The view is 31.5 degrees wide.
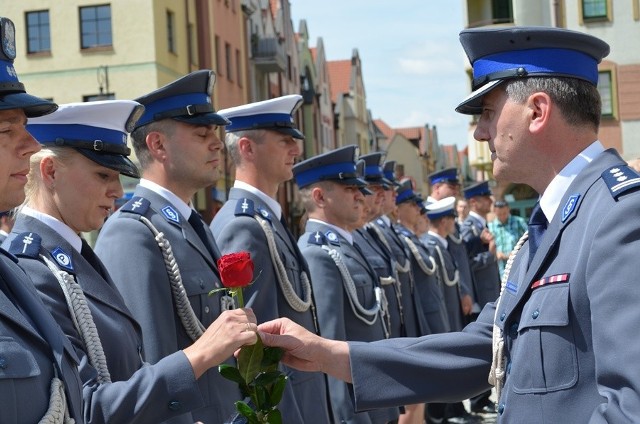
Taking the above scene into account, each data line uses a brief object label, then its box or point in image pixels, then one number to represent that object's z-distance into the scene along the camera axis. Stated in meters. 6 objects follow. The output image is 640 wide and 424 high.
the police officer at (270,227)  5.91
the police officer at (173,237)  4.87
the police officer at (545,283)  3.08
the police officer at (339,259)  7.26
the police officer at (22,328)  3.26
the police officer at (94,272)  4.02
